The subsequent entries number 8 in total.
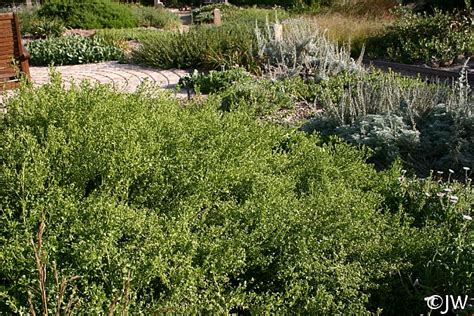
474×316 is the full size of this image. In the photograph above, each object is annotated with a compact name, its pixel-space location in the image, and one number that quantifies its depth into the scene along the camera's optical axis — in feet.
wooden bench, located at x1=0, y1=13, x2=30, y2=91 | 25.30
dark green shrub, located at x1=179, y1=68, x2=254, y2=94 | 24.79
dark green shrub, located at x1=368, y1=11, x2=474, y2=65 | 33.78
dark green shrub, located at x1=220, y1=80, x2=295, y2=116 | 20.93
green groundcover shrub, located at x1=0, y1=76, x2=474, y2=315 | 8.47
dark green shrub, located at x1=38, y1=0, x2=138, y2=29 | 54.24
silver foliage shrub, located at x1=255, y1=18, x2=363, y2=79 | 26.89
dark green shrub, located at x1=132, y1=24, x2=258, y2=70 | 31.19
